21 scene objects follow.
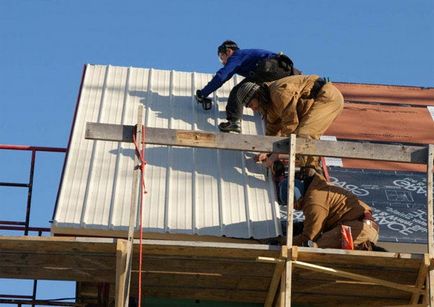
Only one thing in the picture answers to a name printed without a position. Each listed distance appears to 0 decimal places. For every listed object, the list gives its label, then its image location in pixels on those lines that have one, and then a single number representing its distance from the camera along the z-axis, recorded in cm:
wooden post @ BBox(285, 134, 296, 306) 947
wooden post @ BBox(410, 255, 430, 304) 969
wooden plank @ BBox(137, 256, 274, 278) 991
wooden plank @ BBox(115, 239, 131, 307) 945
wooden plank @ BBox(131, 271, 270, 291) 1041
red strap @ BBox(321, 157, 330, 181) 1243
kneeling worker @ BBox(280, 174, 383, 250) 1027
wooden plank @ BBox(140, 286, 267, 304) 1088
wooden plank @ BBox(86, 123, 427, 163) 1005
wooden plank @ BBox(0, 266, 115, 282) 1025
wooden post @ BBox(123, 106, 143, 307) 948
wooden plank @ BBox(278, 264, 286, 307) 946
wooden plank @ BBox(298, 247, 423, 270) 954
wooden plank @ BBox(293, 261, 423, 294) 959
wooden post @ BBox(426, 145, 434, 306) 962
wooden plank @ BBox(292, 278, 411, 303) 1048
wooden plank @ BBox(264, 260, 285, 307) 981
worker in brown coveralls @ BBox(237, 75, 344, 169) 1157
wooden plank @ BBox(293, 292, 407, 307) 1094
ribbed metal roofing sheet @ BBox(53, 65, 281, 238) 1075
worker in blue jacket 1260
